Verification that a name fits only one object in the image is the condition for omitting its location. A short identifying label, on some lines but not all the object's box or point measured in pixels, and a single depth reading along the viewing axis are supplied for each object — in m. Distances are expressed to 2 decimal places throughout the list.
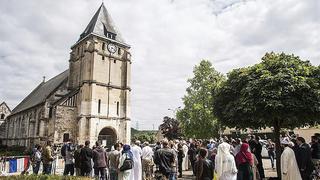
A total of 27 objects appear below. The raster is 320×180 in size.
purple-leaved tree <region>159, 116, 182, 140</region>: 51.91
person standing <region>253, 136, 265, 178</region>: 11.88
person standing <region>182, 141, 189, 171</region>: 19.05
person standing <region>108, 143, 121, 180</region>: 11.57
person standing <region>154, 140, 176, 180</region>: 8.98
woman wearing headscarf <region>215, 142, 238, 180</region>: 7.92
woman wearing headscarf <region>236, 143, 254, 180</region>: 8.62
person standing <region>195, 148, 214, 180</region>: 6.86
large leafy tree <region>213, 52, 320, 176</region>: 10.88
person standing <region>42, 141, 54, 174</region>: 13.20
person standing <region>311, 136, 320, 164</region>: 10.91
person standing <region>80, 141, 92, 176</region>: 11.77
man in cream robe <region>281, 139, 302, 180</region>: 9.03
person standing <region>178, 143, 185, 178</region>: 14.94
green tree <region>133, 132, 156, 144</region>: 62.08
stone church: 36.56
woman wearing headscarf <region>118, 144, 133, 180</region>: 8.77
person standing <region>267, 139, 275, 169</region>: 17.58
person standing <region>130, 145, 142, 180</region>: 10.14
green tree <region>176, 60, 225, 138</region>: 32.56
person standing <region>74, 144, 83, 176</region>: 12.18
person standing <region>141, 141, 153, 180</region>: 12.63
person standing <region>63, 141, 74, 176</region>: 13.20
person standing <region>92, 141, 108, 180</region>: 11.76
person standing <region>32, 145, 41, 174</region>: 14.07
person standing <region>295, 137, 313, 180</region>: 9.14
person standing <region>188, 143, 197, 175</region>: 15.05
